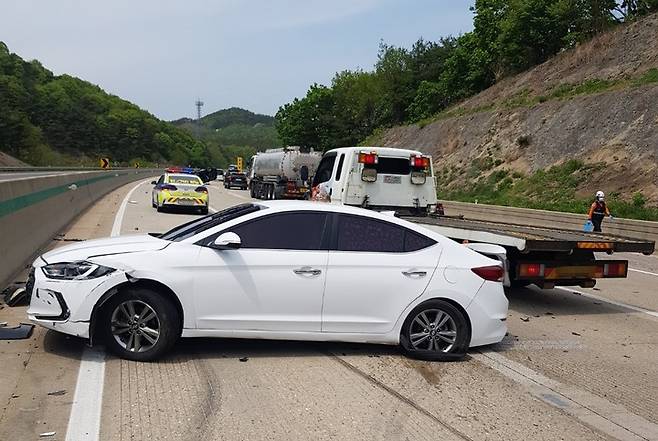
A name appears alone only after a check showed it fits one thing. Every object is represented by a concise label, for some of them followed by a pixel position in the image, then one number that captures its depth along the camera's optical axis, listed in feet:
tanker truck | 102.37
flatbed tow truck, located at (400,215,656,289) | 27.16
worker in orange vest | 58.03
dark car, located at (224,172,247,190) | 167.53
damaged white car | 18.75
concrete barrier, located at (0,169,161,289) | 29.60
